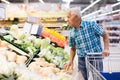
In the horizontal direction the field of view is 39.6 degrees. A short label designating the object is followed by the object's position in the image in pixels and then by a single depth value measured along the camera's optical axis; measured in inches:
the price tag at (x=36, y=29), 113.8
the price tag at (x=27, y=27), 113.6
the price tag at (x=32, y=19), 118.8
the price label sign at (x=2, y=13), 104.1
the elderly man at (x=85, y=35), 74.7
